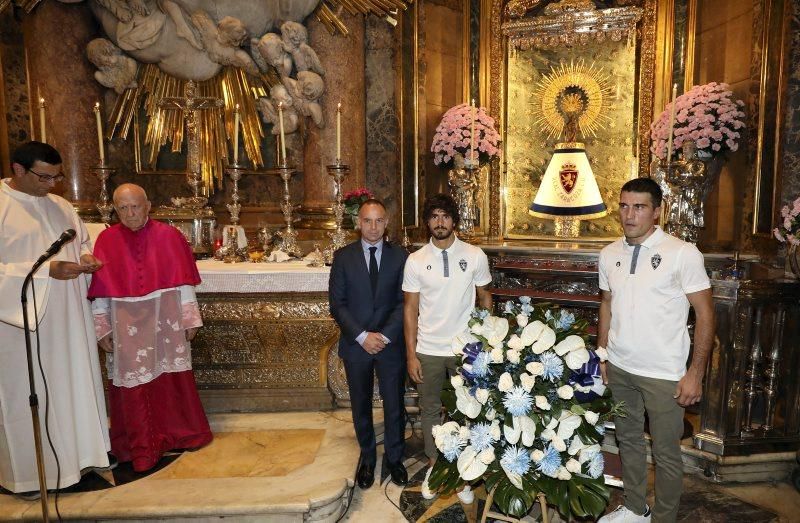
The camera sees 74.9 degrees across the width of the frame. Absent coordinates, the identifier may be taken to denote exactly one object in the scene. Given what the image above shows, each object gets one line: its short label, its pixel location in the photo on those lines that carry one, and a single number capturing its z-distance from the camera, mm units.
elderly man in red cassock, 3645
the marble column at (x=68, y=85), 5398
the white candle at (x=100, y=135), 4398
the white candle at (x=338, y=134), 4382
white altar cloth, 4387
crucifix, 4949
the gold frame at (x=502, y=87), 6504
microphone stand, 2633
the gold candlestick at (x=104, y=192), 4578
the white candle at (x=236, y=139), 4578
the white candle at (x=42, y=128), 3844
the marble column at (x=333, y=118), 5859
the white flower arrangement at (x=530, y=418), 2088
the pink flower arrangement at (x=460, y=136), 6480
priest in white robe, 3189
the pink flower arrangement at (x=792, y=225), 3609
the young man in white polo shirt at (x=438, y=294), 3371
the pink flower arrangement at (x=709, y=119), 5277
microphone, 2646
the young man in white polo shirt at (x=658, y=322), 2738
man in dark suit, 3533
